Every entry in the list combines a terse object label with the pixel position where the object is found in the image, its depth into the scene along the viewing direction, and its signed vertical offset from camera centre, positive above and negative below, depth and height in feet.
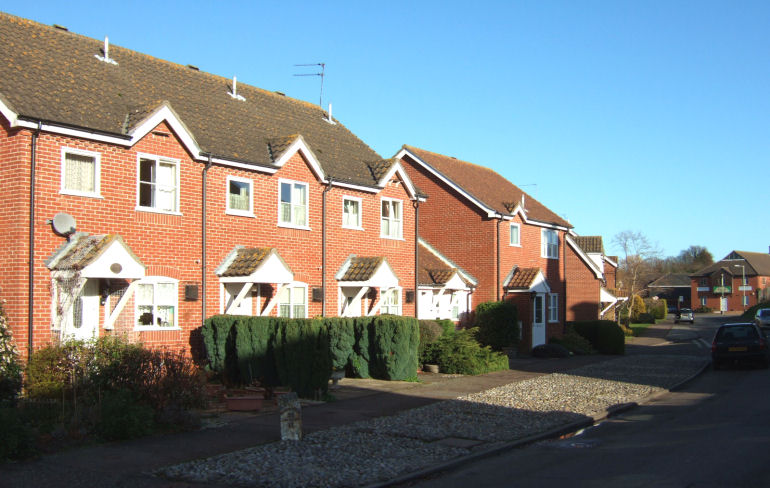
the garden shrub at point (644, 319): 251.80 -10.30
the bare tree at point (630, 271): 234.58 +6.30
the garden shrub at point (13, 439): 32.86 -6.76
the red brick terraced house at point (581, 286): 142.51 +0.67
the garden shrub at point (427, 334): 76.79 -4.73
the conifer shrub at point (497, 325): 95.40 -4.65
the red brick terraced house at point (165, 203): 51.31 +7.57
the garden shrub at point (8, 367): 47.26 -5.05
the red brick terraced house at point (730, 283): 349.20 +2.91
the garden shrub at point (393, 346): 63.57 -5.00
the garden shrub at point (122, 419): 37.65 -6.78
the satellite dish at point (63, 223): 51.49 +4.78
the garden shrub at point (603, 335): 108.99 -6.90
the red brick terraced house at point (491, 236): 102.47 +7.80
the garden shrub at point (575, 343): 106.42 -7.94
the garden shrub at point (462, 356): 73.65 -6.85
